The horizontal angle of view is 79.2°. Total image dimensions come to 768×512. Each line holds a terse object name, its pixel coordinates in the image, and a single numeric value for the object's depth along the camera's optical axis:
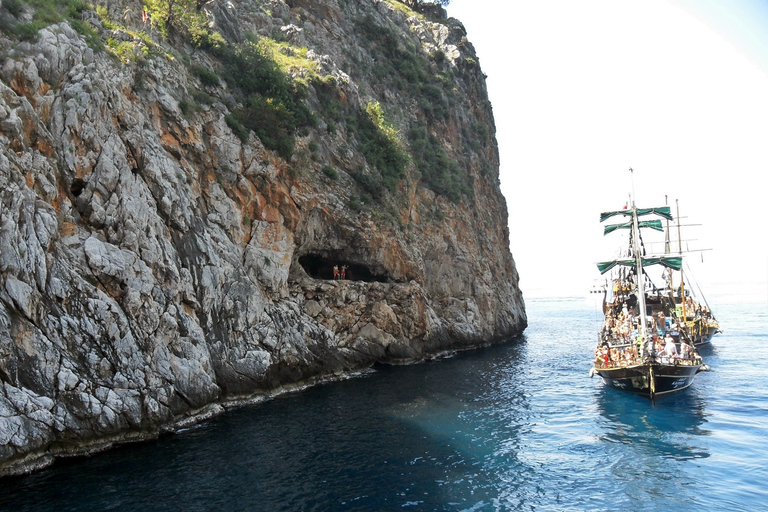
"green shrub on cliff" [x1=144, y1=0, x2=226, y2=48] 30.52
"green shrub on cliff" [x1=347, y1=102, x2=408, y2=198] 40.19
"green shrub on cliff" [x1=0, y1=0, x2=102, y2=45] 20.66
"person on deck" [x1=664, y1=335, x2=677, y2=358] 27.40
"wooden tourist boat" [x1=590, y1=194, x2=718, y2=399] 26.16
